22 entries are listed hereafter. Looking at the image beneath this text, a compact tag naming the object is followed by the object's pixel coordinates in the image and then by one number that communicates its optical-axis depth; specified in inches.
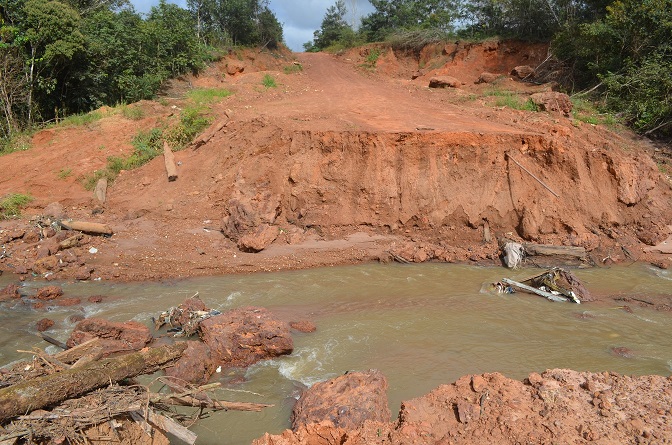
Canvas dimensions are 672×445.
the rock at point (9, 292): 347.7
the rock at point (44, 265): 390.3
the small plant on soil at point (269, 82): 792.9
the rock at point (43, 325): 304.3
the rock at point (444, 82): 796.0
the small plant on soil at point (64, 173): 558.0
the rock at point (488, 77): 830.2
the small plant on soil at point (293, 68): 995.9
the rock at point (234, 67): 893.8
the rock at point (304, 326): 307.0
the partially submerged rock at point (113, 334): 268.7
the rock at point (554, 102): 605.6
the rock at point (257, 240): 428.8
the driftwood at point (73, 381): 143.6
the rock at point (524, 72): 808.3
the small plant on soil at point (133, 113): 657.6
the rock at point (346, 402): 198.4
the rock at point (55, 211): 463.2
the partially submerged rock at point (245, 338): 265.9
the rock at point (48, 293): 347.6
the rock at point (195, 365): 238.8
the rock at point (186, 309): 305.7
